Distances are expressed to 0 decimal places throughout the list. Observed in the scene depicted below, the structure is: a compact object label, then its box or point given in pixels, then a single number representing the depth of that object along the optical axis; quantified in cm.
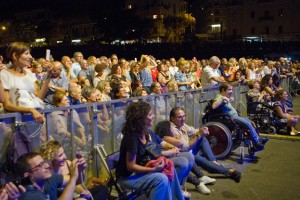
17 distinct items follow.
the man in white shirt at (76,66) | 679
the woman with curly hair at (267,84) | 753
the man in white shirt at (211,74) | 686
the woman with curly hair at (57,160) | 272
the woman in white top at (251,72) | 856
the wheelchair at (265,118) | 689
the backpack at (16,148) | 276
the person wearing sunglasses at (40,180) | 225
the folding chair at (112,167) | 333
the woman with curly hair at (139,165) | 319
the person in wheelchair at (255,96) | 694
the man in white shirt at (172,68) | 850
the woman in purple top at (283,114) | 682
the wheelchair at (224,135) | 515
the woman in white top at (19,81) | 327
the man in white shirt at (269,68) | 1073
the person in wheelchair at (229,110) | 533
